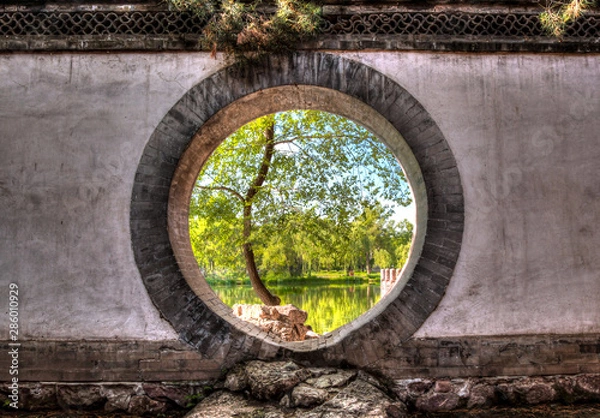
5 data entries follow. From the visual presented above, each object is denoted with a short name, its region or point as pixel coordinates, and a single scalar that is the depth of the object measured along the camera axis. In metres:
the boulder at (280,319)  6.74
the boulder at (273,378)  3.54
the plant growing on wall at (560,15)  3.97
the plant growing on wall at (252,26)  3.98
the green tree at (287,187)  9.63
